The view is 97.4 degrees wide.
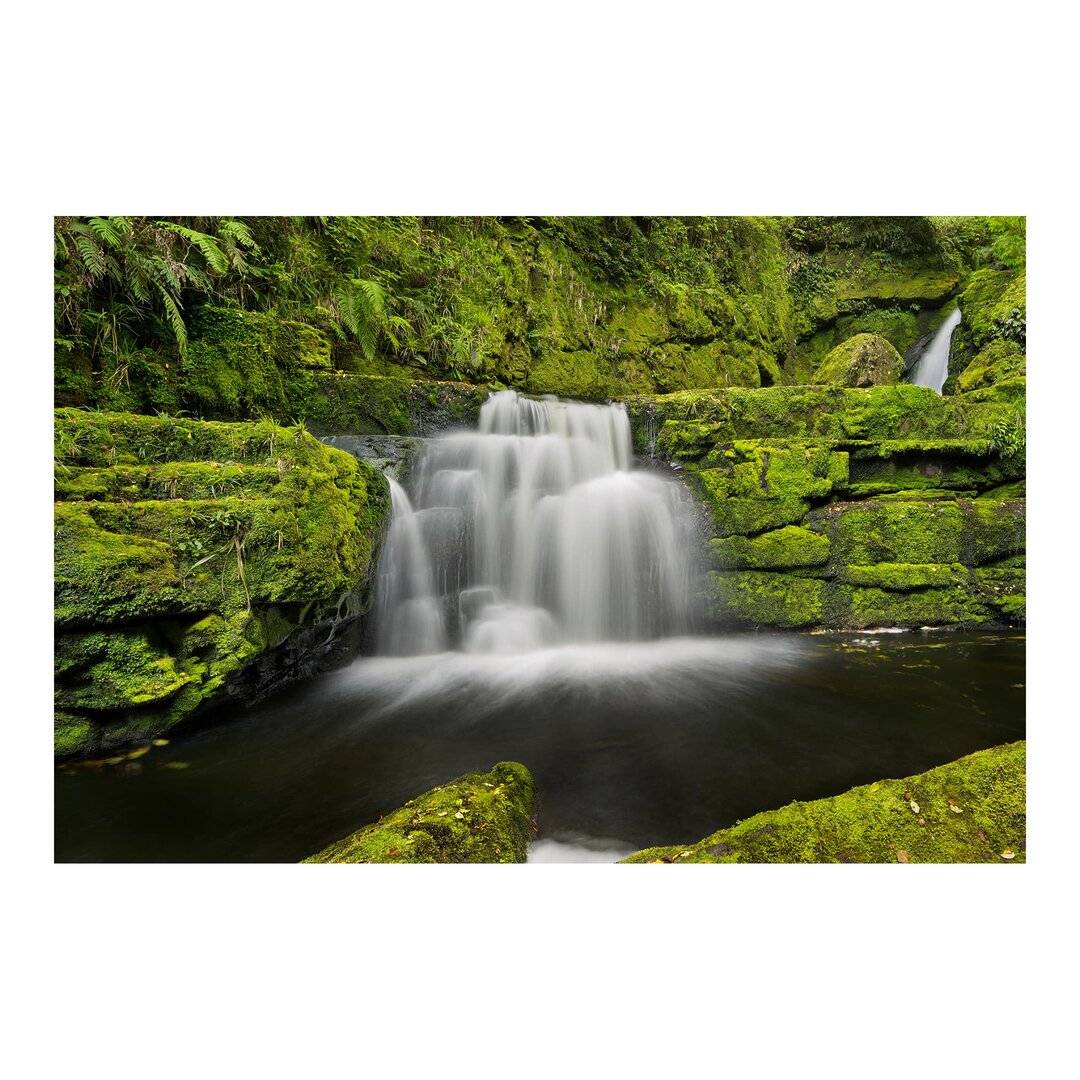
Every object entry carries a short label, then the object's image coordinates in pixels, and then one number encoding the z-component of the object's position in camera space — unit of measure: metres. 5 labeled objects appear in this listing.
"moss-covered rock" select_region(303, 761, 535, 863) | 2.03
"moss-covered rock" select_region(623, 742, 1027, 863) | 1.93
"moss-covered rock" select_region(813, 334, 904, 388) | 7.98
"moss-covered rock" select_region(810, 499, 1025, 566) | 5.83
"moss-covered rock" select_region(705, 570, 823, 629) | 5.78
